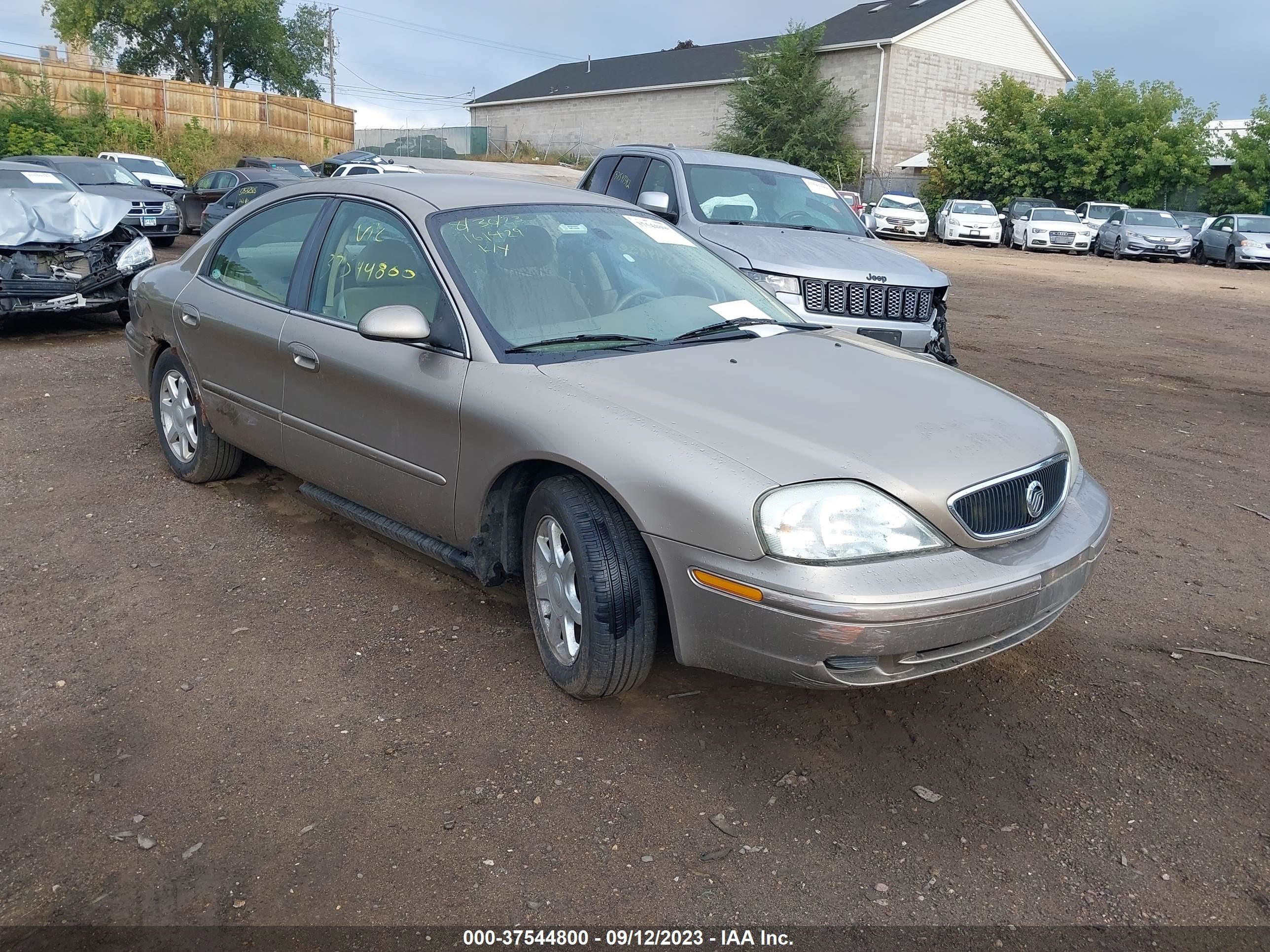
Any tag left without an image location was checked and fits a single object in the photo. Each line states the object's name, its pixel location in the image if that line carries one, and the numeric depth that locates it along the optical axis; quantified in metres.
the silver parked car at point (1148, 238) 26.52
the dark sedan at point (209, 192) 21.41
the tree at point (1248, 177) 33.28
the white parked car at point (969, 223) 29.69
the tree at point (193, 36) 51.47
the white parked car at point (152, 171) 23.48
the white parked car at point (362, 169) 22.37
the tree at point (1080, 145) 34.03
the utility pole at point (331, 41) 63.28
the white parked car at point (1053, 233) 28.41
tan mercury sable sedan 2.95
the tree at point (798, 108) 42.25
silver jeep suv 7.81
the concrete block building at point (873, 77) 42.09
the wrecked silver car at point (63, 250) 9.45
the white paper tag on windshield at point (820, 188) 9.62
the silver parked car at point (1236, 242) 25.41
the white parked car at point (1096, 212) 30.39
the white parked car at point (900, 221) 30.92
